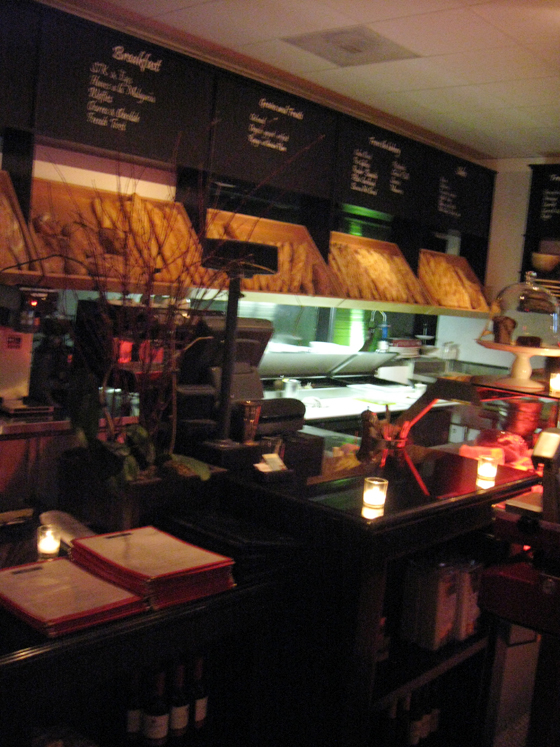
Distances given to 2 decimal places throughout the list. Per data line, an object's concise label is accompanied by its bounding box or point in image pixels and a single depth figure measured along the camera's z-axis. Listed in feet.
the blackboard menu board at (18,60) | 10.77
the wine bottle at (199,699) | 7.27
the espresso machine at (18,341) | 10.61
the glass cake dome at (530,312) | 8.65
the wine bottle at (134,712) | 7.06
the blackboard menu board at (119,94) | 11.42
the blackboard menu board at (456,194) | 18.97
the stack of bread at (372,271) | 16.53
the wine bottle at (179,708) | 7.13
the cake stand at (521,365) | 8.51
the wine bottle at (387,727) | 8.45
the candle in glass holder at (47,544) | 6.42
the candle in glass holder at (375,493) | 7.07
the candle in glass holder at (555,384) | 8.78
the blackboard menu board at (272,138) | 13.93
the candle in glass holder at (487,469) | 8.50
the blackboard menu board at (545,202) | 19.58
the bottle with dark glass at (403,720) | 8.60
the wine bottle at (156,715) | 6.95
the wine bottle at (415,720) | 8.60
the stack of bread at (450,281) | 19.25
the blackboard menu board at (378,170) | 16.47
